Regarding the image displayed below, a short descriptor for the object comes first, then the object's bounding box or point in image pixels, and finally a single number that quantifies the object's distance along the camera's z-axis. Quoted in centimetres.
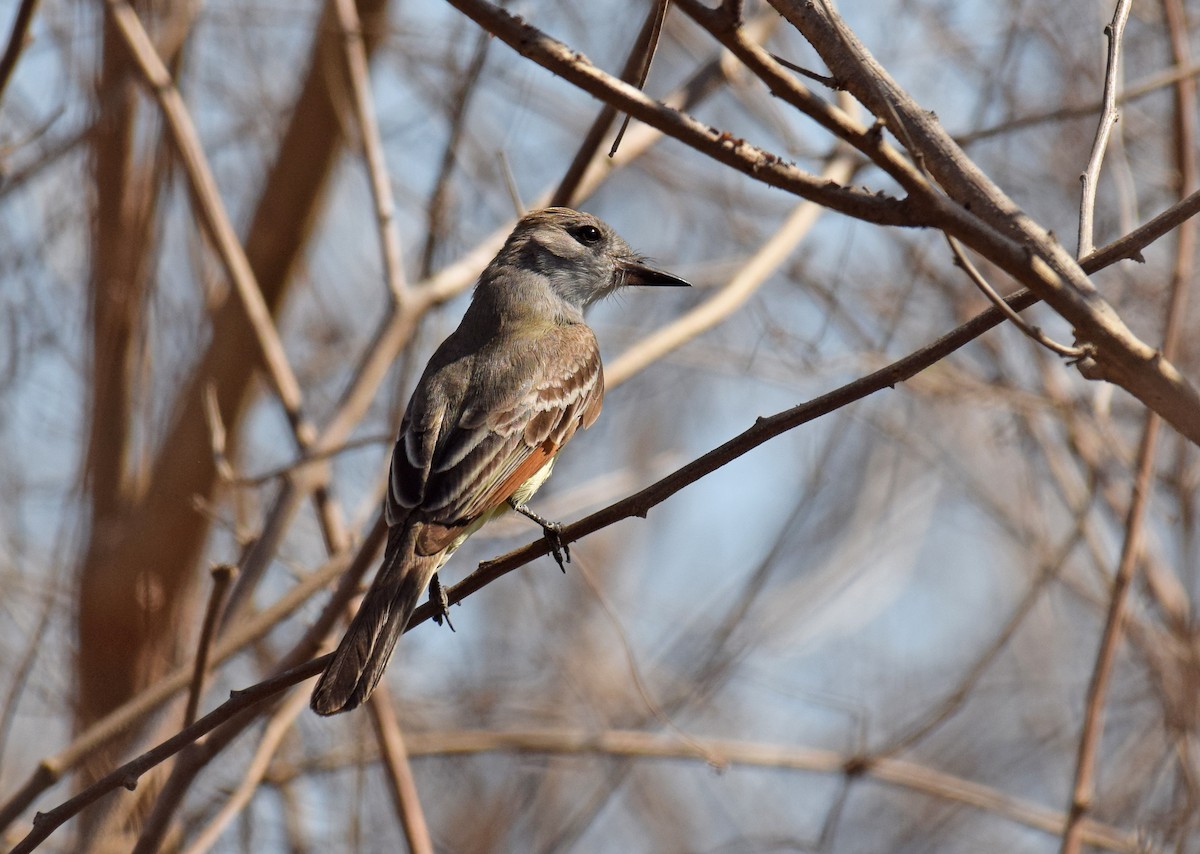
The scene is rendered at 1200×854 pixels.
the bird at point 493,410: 739
